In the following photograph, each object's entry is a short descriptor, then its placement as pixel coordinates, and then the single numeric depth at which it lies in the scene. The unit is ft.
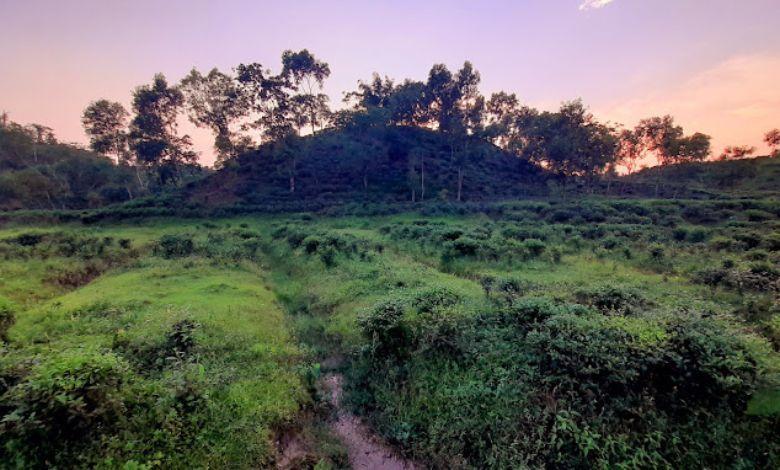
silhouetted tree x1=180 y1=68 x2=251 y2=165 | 167.12
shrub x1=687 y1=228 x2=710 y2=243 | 84.74
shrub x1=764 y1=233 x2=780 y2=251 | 64.64
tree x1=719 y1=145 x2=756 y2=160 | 216.21
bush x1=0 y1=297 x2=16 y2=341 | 35.22
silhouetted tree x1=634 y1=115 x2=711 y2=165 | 186.09
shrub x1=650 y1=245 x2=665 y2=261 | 62.59
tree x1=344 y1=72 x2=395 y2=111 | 232.73
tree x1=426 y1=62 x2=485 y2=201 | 195.97
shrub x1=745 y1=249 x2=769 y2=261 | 55.88
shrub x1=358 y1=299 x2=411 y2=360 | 33.96
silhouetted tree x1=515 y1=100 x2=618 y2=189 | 185.16
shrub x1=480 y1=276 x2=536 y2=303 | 40.34
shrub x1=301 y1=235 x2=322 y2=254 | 77.66
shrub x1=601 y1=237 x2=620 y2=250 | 74.93
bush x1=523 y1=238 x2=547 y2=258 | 67.10
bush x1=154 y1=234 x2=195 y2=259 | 74.54
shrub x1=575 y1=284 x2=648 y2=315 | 34.03
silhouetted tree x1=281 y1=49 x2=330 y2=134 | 185.06
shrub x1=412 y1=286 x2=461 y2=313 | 36.60
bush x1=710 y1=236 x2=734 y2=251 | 69.53
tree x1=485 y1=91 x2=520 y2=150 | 240.12
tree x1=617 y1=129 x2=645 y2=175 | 199.82
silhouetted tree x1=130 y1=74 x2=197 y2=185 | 163.22
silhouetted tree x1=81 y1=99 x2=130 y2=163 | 163.32
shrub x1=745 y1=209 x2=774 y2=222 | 101.91
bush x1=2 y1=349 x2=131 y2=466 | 17.65
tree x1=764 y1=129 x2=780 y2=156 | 221.31
